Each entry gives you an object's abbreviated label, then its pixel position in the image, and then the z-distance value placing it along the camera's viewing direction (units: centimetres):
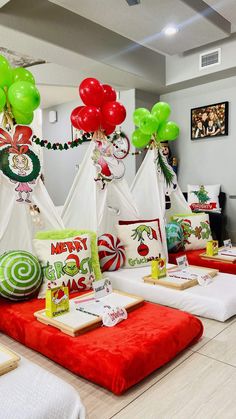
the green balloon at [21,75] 272
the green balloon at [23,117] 264
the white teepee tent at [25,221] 281
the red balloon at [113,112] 309
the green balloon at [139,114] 374
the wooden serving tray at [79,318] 187
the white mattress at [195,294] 233
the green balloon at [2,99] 248
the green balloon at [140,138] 388
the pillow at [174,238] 368
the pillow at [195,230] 384
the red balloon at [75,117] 323
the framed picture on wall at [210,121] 558
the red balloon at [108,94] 320
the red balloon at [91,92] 301
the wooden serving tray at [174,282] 256
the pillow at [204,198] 553
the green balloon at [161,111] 381
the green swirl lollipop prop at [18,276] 230
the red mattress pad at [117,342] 160
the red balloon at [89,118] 308
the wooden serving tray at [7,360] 143
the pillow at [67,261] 241
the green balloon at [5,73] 251
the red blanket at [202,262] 323
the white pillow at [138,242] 316
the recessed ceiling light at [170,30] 418
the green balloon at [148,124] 370
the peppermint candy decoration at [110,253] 299
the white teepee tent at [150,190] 381
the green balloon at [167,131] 385
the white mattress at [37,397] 122
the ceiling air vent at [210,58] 517
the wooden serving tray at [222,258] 328
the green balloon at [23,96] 246
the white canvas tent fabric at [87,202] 333
